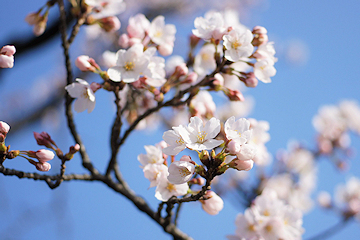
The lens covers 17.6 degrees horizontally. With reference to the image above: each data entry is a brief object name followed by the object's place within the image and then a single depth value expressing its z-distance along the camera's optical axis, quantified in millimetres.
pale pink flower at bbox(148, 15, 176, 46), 996
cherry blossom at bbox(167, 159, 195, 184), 873
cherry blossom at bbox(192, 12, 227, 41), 946
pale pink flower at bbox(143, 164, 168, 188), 917
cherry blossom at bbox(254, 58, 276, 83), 952
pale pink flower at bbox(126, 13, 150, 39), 982
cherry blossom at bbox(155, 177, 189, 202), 907
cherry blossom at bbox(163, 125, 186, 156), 876
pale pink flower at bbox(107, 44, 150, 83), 932
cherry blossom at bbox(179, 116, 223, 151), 875
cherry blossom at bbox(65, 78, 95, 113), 932
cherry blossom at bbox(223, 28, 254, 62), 927
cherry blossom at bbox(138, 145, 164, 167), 925
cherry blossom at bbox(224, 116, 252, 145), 876
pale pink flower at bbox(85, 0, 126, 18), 1003
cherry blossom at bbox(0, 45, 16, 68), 907
